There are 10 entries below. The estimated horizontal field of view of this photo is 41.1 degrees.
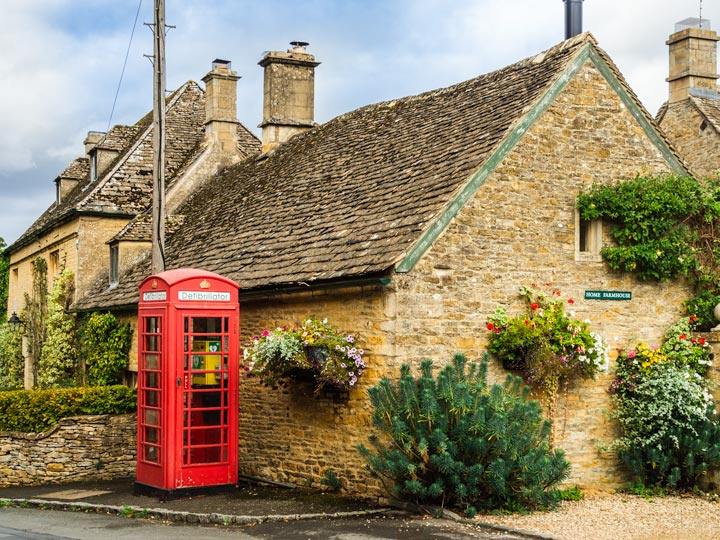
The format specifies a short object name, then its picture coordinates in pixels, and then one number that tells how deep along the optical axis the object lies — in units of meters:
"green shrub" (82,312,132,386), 21.06
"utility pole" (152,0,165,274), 16.08
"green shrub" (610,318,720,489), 13.80
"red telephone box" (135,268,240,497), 13.10
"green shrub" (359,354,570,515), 11.41
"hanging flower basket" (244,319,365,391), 12.76
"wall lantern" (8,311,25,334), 27.28
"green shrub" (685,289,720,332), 15.09
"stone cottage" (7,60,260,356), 23.97
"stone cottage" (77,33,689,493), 12.98
